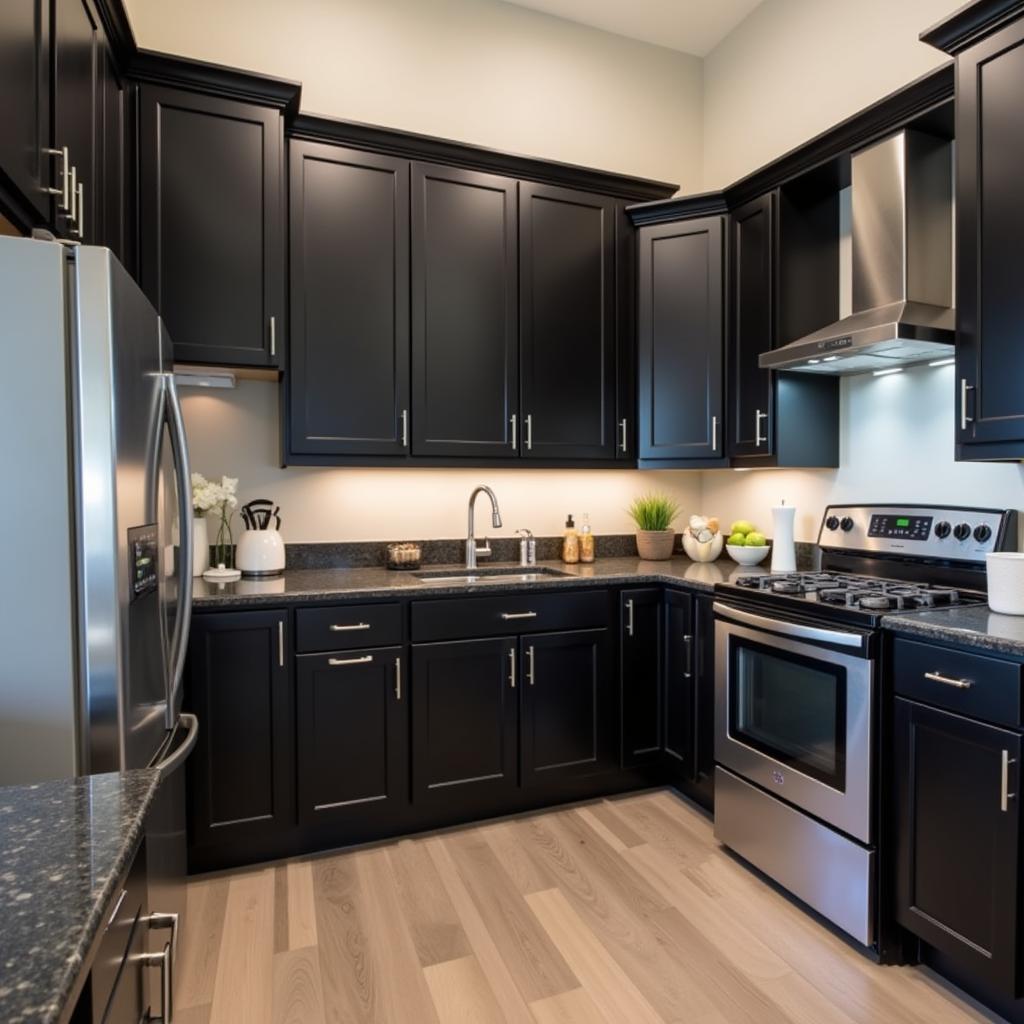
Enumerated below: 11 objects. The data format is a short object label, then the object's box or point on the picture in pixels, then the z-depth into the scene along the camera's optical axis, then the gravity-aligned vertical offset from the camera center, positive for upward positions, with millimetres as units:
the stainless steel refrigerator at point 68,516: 1244 -38
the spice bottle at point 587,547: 3354 -258
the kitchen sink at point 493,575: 2957 -363
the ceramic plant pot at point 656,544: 3408 -248
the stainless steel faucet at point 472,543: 3119 -222
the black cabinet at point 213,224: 2420 +987
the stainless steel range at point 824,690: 1934 -622
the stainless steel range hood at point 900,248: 2303 +850
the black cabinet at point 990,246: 1905 +712
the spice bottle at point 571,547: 3340 -257
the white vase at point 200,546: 2682 -198
